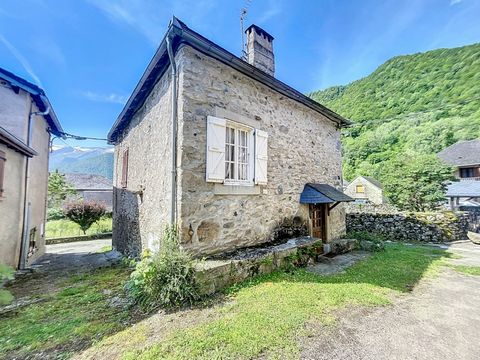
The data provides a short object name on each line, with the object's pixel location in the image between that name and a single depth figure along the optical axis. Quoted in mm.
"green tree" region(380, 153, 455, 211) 12391
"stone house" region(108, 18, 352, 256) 4457
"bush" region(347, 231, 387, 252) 7523
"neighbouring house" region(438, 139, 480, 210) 15203
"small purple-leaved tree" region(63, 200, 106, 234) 15219
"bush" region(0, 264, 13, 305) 2370
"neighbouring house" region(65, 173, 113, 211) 29031
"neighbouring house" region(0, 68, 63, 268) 5789
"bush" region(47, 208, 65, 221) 19188
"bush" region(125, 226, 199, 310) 3445
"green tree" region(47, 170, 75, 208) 19769
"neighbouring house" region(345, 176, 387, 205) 32125
